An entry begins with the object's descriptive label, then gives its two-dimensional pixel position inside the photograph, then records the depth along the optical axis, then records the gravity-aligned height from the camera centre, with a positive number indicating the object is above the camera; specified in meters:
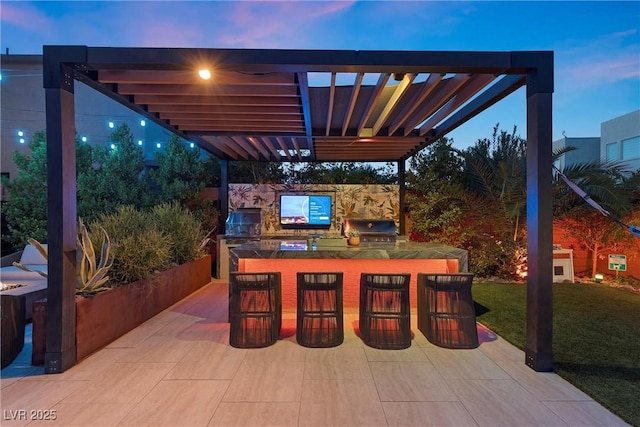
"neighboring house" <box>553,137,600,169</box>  17.97 +3.23
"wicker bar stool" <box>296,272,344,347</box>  3.69 -1.07
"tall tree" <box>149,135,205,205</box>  7.88 +0.87
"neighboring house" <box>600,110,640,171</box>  13.38 +2.92
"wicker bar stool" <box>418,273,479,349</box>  3.65 -1.08
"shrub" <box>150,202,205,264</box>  6.04 -0.35
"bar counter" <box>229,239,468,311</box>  4.12 -0.68
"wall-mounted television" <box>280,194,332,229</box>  8.19 -0.04
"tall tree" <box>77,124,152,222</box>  7.66 +0.65
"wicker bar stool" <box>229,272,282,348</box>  3.64 -1.05
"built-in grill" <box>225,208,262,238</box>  7.72 -0.28
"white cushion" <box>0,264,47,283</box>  5.23 -1.00
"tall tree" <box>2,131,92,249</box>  7.37 +0.20
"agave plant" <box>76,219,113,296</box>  3.53 -0.59
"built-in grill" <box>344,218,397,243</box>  7.15 -0.35
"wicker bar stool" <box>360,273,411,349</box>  3.64 -1.08
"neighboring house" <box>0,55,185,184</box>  9.77 +2.92
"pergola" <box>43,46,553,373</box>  3.02 +1.29
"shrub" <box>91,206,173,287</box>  4.21 -0.46
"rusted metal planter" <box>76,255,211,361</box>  3.36 -1.16
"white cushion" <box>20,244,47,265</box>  6.15 -0.83
